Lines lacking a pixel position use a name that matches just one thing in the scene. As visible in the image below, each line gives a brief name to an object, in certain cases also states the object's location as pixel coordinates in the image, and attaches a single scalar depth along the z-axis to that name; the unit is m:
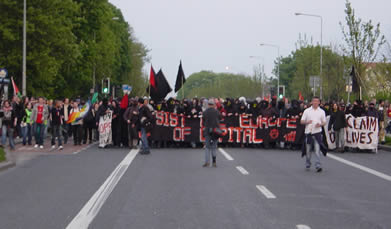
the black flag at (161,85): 26.36
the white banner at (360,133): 22.72
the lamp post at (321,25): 49.40
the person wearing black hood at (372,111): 23.76
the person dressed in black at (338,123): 22.33
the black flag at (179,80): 29.08
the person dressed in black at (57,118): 22.36
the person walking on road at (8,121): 20.77
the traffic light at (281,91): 47.19
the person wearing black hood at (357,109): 23.34
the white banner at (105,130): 23.20
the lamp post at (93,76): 59.07
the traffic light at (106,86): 44.38
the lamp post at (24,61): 33.77
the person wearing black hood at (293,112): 23.84
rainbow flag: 23.78
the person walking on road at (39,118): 22.25
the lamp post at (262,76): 85.99
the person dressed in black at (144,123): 20.25
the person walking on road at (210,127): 16.05
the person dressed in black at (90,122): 24.80
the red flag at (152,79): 26.09
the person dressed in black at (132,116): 21.62
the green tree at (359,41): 36.12
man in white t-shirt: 15.18
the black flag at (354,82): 29.58
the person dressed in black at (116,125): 23.47
